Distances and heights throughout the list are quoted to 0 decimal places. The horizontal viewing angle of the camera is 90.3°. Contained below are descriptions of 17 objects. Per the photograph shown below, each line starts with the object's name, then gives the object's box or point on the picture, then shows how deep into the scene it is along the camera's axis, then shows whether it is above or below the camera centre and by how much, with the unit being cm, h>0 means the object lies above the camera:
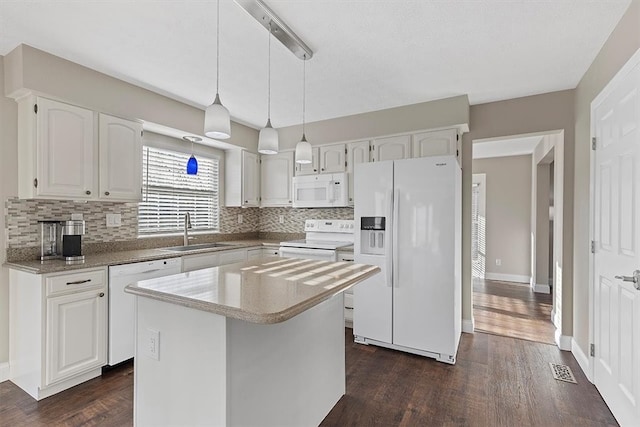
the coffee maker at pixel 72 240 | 249 -22
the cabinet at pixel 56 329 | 220 -85
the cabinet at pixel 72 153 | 238 +48
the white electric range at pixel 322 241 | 364 -36
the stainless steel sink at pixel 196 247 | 362 -40
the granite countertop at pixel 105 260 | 222 -39
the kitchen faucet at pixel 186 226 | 376 -16
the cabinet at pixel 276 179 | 448 +50
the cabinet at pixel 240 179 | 436 +48
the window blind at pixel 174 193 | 357 +25
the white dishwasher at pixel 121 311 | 253 -80
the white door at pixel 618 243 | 174 -17
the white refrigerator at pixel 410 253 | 278 -37
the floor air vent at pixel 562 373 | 251 -129
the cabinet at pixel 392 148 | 361 +77
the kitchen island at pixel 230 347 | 131 -62
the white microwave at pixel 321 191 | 396 +30
